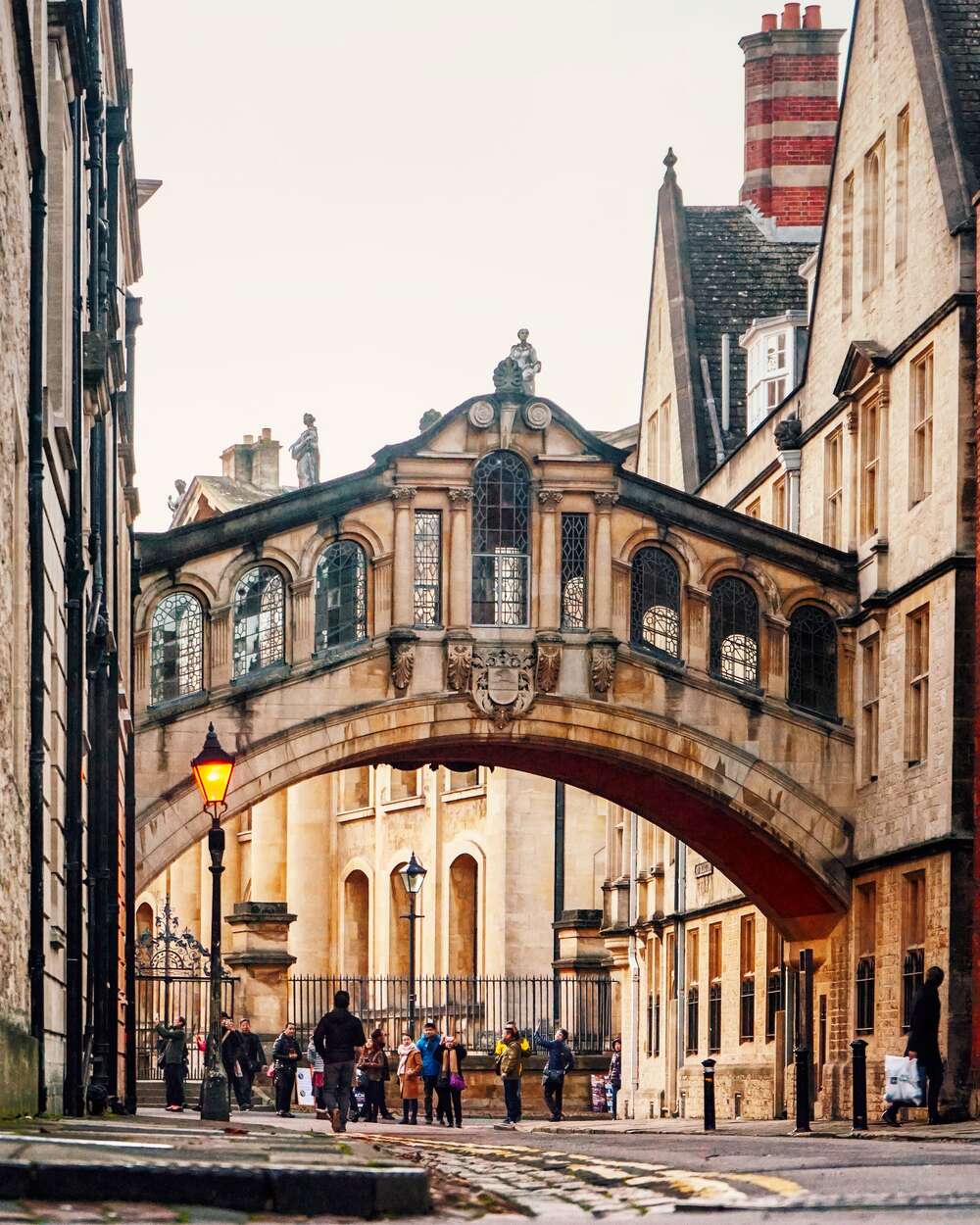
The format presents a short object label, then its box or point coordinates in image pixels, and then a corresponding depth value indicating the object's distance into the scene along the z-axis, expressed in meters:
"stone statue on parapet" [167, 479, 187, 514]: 80.88
